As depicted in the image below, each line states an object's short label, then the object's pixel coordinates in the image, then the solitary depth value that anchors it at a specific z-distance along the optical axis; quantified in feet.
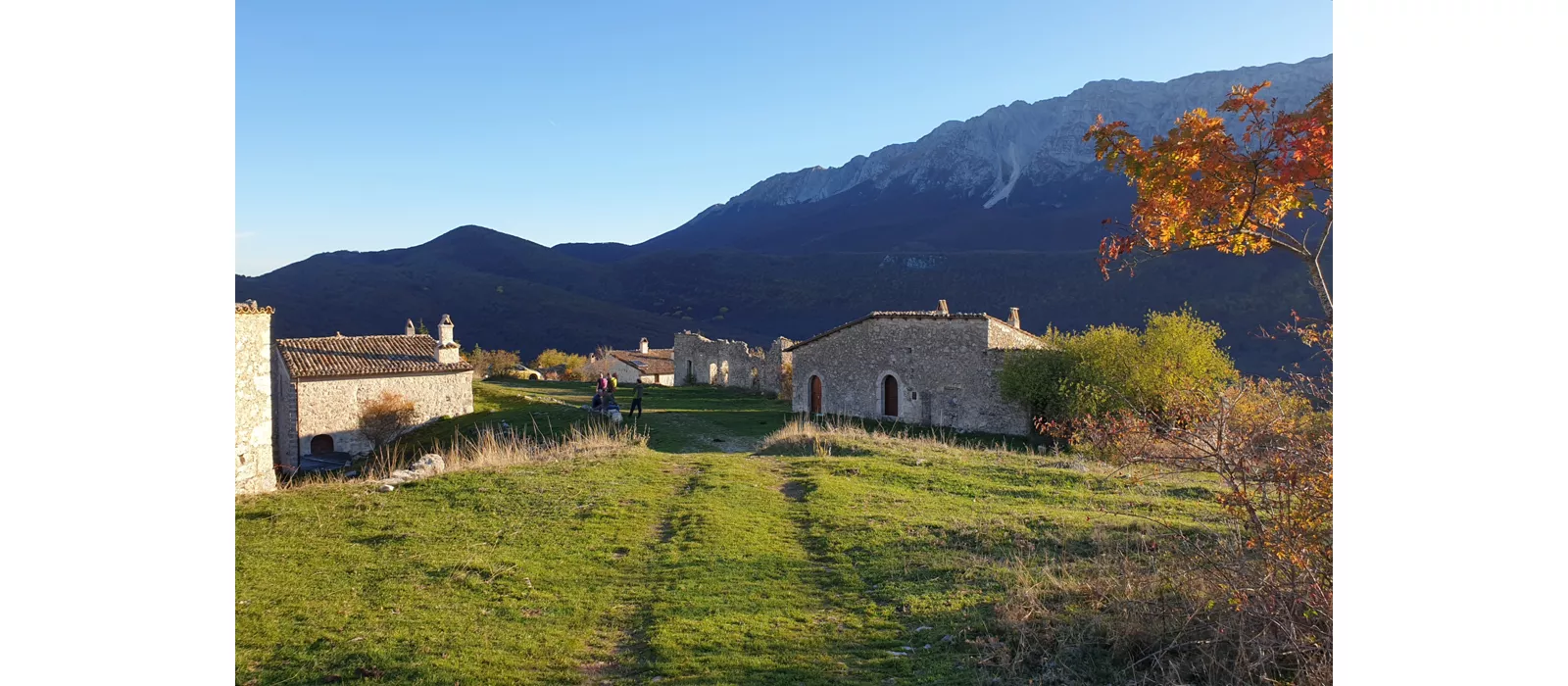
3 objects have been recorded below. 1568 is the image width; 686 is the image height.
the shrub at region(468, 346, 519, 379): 132.87
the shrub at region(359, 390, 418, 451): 74.84
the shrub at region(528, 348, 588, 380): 140.46
